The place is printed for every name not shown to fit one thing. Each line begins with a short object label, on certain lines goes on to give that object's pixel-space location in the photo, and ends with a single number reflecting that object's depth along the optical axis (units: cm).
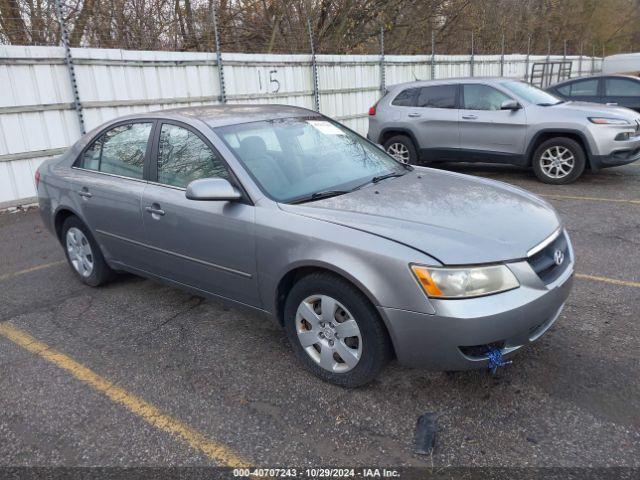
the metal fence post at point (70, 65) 756
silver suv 772
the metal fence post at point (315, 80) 1136
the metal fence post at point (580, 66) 2562
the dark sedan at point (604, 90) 1184
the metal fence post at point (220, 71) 956
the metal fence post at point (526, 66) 2055
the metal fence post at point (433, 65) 1482
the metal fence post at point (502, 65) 1864
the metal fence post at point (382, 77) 1310
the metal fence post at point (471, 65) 1672
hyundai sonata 260
